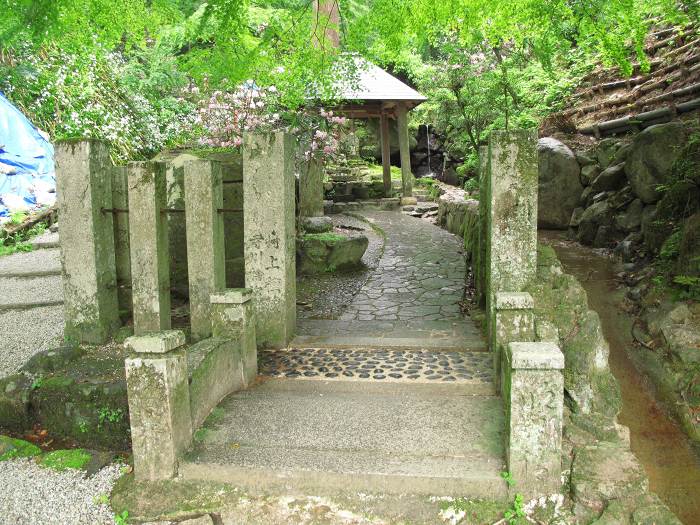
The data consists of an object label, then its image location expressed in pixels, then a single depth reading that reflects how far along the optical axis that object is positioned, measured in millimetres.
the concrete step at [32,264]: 8547
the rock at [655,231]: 10117
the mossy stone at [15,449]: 4039
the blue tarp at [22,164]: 11891
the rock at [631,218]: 11859
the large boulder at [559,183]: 14336
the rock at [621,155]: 13328
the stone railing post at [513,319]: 4422
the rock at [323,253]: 9750
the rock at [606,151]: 14000
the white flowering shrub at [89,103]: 13023
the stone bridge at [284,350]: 3426
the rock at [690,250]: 8227
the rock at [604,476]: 3322
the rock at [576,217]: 13992
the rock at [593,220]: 12836
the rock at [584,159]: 14484
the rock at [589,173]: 14172
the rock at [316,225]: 10727
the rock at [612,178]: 13125
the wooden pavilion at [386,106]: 15391
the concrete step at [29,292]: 7074
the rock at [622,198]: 12547
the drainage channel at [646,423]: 5107
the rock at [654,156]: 11055
